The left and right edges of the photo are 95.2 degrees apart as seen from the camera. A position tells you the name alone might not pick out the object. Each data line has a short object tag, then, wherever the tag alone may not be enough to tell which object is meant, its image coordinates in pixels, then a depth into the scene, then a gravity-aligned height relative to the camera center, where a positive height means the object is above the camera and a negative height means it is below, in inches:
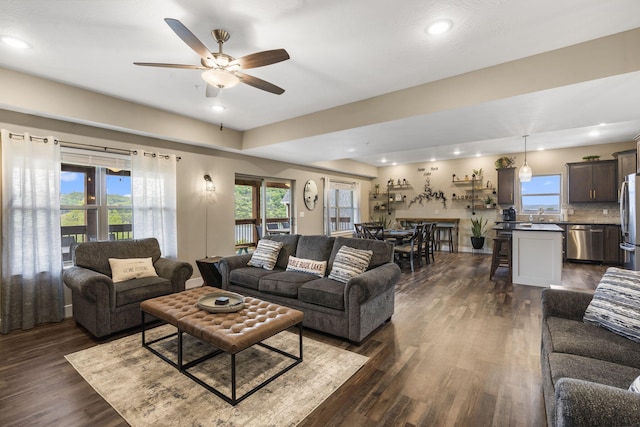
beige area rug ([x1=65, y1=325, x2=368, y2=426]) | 72.7 -50.6
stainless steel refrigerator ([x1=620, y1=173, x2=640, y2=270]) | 169.8 -8.3
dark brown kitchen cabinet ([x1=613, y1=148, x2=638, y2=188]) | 232.7 +35.6
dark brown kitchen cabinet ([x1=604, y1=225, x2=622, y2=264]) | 241.8 -31.2
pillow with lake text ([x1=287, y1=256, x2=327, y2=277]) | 136.2 -26.9
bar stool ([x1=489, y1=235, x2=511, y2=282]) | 204.5 -30.2
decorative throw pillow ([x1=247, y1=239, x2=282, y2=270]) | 151.4 -23.6
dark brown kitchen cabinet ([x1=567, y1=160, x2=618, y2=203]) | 249.8 +22.7
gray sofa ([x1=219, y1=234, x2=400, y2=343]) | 108.4 -32.3
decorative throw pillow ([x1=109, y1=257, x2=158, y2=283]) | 132.4 -26.6
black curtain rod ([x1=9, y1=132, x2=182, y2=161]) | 128.9 +33.1
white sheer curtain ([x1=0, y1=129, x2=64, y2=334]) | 123.1 -9.2
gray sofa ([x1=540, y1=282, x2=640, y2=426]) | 37.9 -30.2
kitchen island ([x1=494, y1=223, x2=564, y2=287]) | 182.5 -30.8
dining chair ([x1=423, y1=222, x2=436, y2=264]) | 263.0 -27.8
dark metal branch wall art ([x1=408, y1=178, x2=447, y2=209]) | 344.5 +15.6
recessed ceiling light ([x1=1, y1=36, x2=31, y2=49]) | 96.1 +57.3
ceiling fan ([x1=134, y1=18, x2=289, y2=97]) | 82.0 +43.9
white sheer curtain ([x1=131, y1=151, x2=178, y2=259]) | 162.9 +7.4
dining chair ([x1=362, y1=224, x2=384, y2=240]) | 247.4 -19.9
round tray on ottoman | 93.2 -31.0
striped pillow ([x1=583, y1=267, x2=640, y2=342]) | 67.2 -24.2
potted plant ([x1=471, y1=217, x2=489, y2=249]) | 304.5 -24.1
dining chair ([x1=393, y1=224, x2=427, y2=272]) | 231.9 -31.5
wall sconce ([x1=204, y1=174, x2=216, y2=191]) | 199.3 +19.0
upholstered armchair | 112.9 -31.3
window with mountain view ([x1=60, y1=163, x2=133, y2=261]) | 146.8 +4.1
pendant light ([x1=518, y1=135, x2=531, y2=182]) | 231.1 +27.3
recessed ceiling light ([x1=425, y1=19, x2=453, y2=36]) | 87.7 +56.0
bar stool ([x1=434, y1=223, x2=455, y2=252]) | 334.6 -31.3
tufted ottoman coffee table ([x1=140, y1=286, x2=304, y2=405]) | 77.3 -33.1
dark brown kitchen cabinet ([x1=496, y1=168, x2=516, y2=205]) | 300.4 +22.7
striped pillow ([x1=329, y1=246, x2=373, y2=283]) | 123.3 -23.4
